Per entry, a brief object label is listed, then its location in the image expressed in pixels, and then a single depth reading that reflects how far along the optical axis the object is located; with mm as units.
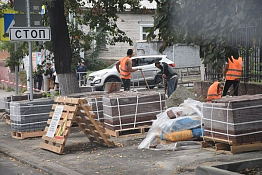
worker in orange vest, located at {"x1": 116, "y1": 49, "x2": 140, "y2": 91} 17634
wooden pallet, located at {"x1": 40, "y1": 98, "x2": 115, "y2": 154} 11047
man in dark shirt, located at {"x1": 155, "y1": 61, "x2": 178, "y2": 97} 17531
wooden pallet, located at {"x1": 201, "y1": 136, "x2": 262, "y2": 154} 9727
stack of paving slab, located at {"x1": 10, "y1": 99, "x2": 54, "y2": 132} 13133
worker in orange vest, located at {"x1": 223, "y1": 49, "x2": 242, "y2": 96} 15203
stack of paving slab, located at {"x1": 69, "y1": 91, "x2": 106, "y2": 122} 13680
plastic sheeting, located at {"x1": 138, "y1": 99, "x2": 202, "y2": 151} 10820
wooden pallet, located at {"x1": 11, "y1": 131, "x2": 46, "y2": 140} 13211
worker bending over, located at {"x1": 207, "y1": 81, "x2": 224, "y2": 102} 14469
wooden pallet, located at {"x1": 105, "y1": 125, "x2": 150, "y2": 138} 12633
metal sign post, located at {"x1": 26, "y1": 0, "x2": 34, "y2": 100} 13183
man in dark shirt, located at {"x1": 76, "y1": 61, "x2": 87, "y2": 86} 30781
